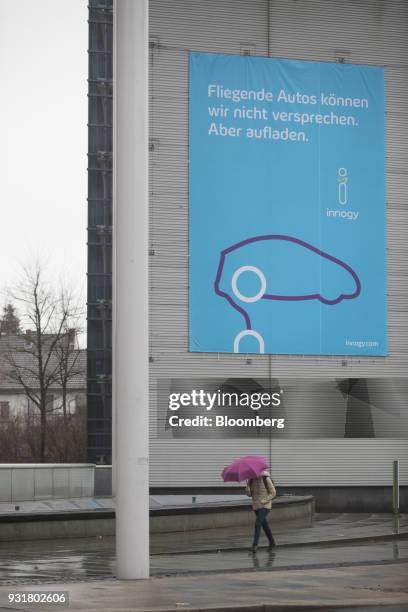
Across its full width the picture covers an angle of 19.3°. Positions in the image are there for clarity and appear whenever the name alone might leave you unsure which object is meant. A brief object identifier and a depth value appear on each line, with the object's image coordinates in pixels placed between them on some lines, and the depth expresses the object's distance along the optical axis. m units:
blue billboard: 39.00
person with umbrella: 22.02
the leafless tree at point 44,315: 60.06
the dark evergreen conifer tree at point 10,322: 71.89
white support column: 15.77
